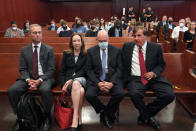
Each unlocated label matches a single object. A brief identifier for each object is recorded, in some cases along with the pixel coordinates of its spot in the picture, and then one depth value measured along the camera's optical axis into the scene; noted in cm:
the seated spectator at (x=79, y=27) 616
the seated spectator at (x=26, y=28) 714
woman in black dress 237
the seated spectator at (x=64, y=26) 546
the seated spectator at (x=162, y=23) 862
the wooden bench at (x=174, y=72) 253
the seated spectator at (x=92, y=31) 501
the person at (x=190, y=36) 525
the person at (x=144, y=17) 1228
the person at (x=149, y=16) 1202
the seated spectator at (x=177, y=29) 630
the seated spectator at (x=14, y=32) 568
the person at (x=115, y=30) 572
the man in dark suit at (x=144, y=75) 227
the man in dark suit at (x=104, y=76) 229
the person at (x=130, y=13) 1324
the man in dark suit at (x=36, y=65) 244
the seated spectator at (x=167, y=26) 777
